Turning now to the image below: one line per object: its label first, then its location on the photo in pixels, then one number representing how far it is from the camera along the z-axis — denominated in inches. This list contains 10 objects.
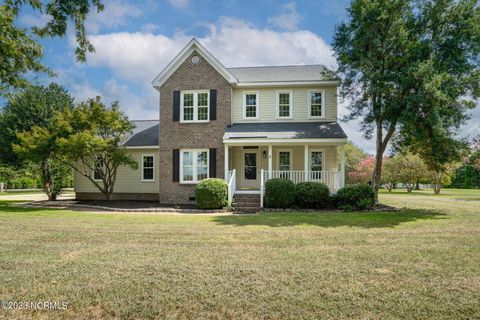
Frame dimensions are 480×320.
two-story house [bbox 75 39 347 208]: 664.4
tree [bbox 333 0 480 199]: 474.3
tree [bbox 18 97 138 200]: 629.9
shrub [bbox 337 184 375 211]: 549.8
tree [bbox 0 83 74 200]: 819.4
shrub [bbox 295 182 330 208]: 561.3
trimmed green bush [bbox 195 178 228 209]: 567.8
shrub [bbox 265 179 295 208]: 559.5
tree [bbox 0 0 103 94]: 250.4
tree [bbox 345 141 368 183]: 1921.8
